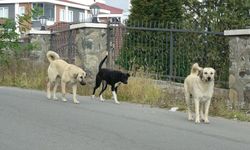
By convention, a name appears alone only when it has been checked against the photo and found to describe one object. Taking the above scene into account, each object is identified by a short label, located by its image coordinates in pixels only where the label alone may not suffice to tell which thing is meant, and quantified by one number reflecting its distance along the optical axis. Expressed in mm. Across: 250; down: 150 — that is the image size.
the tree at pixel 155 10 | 19203
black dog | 13914
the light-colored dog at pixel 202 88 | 10492
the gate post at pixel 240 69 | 12672
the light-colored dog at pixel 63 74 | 13582
